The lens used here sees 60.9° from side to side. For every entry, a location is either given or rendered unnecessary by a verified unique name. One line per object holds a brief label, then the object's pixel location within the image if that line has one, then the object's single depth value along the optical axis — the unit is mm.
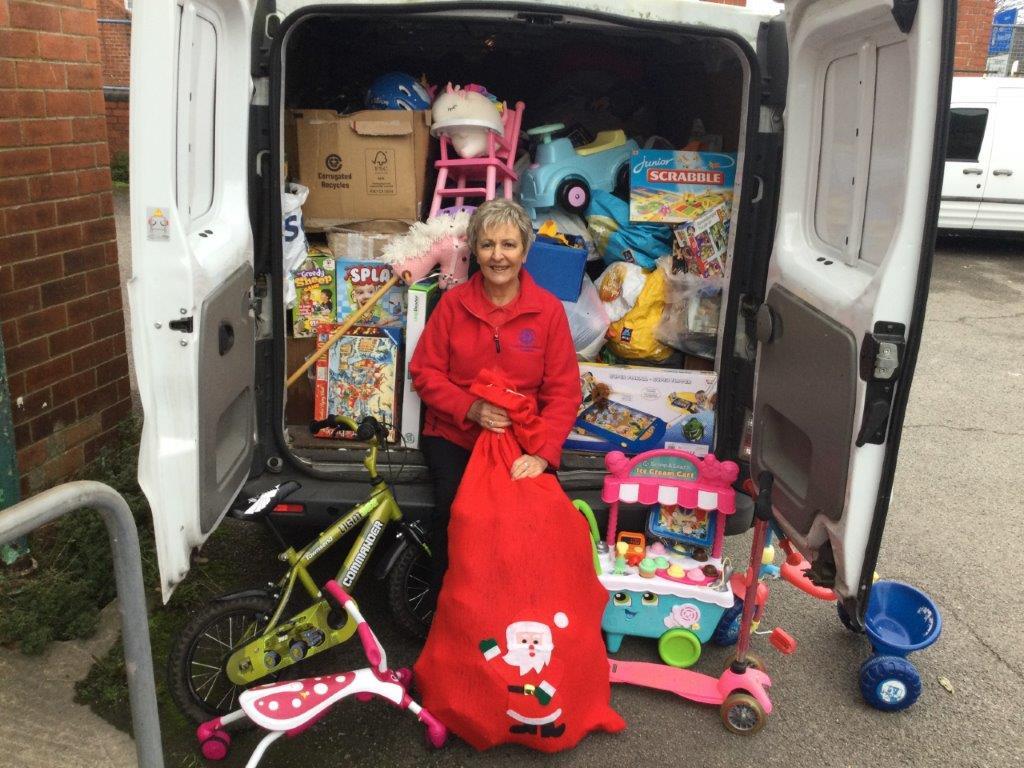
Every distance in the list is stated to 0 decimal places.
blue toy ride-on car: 4070
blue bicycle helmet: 3965
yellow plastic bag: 3732
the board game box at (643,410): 3410
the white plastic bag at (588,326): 3810
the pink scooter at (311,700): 2457
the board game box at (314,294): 3646
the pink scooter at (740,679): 2814
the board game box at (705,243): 3516
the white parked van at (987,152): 10148
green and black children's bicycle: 2775
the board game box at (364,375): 3609
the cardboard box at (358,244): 3730
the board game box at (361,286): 3682
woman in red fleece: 3229
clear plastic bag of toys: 3588
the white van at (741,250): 2146
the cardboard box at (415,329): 3508
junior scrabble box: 3631
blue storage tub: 3701
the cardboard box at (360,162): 3725
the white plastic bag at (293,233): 3510
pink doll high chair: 3781
